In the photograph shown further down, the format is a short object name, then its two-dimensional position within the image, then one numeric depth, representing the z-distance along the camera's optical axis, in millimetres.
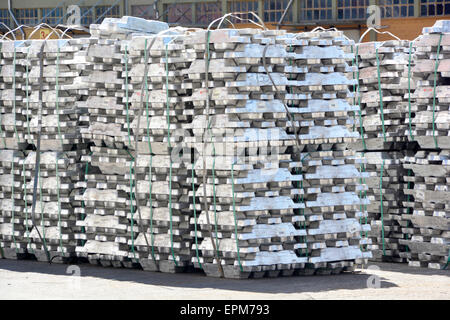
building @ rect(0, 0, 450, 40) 38281
